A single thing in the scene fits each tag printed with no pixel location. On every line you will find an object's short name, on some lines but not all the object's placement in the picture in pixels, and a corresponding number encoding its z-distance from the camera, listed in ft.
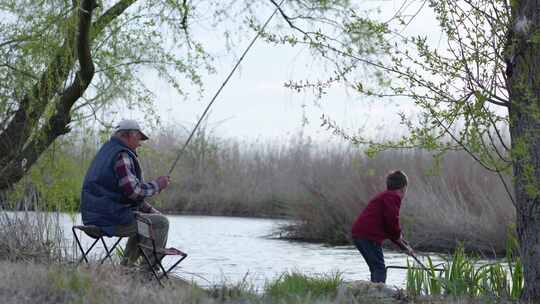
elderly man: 48.21
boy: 58.49
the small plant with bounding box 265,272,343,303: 42.99
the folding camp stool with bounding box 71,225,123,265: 48.26
